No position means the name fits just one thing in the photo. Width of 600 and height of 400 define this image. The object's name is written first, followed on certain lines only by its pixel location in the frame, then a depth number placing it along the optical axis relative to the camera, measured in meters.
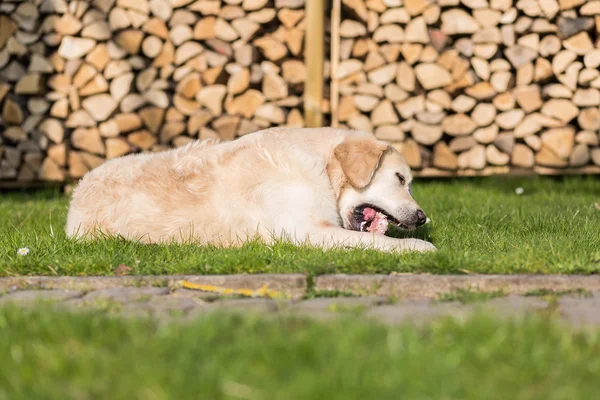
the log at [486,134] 17.33
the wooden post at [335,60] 17.39
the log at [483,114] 17.25
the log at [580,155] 17.17
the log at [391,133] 17.25
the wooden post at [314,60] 16.77
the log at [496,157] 17.31
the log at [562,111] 17.22
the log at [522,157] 17.22
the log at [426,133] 17.27
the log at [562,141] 17.14
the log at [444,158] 17.33
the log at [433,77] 17.27
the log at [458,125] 17.33
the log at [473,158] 17.31
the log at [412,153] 17.22
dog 9.55
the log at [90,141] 17.44
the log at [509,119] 17.25
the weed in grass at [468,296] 6.86
